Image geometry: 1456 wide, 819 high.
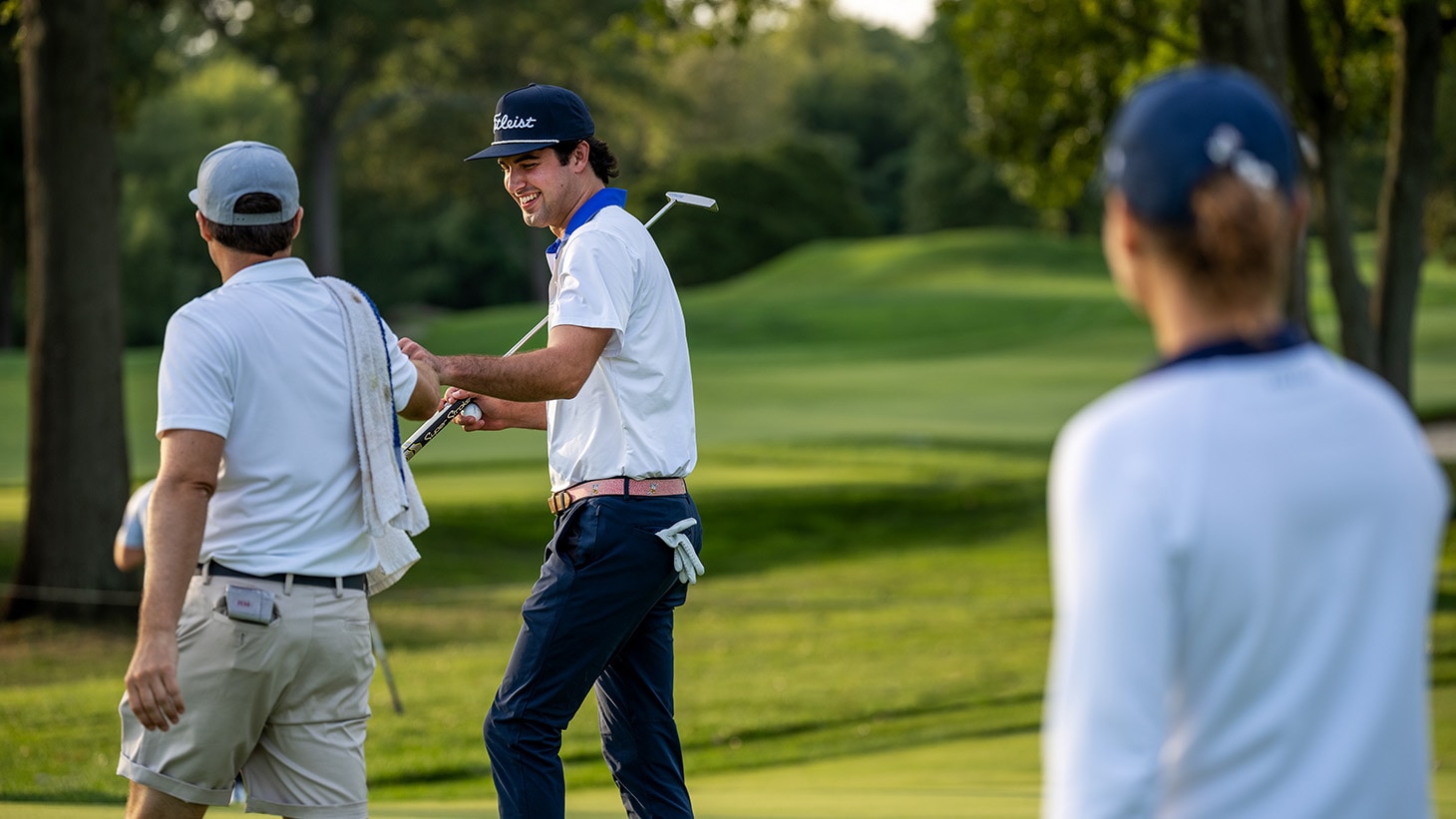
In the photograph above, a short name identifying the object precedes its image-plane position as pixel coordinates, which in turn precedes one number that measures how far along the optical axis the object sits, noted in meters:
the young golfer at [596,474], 8.26
